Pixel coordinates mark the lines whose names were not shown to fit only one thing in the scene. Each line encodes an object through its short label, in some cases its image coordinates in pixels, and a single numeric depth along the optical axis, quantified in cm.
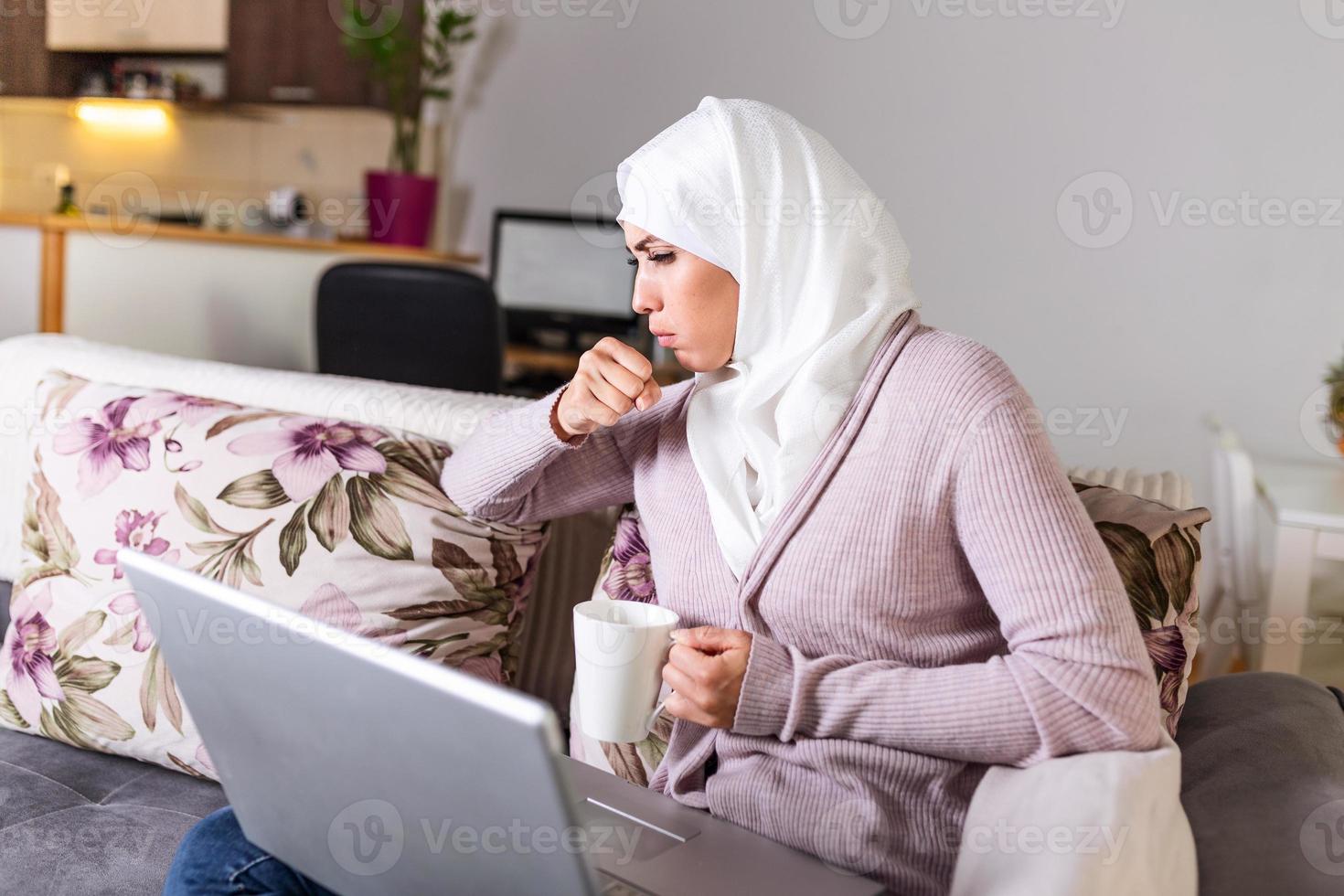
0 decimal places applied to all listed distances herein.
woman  99
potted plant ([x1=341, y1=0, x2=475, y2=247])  444
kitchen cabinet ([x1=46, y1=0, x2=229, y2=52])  455
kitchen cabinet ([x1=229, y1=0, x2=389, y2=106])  455
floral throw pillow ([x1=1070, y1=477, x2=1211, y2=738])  119
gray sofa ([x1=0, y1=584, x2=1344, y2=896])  101
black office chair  304
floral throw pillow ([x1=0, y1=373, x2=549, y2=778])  138
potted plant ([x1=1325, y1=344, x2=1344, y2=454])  259
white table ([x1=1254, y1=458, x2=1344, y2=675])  205
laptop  70
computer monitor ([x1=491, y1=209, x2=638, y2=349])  417
